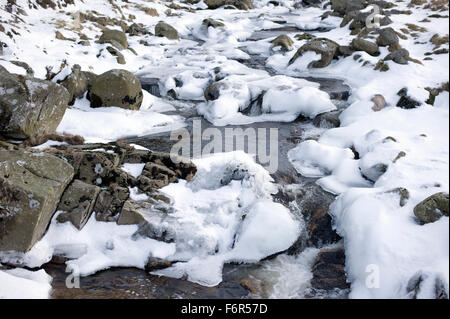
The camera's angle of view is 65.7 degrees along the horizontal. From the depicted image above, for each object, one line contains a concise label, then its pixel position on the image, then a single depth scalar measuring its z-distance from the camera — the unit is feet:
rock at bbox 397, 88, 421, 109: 39.68
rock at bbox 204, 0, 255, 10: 117.19
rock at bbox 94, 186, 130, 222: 23.88
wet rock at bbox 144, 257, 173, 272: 21.50
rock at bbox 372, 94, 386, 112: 40.65
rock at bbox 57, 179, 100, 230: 22.90
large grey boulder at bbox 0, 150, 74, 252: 20.61
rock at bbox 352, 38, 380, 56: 56.34
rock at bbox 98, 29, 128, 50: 62.34
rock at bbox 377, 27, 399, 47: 56.83
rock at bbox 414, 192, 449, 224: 20.26
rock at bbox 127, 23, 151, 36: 76.45
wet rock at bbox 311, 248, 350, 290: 20.28
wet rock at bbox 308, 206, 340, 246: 23.99
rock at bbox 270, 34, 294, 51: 67.72
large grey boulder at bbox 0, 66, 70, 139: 29.50
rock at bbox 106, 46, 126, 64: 58.65
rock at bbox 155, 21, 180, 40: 79.10
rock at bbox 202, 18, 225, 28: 86.38
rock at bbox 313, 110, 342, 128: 40.50
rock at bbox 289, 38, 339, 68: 57.26
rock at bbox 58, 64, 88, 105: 41.65
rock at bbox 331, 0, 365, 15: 88.99
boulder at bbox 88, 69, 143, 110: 42.65
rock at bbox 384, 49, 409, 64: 49.14
